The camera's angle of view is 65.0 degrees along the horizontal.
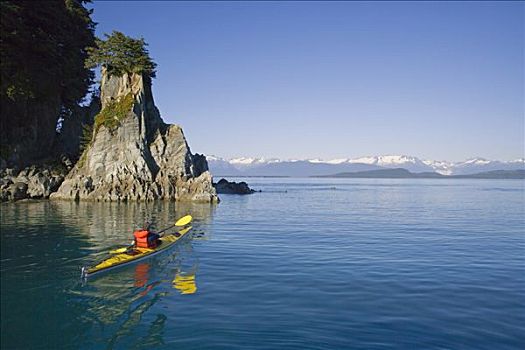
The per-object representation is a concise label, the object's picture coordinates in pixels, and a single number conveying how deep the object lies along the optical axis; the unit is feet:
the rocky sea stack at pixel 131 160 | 196.13
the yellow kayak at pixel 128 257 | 58.18
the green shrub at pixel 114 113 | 202.59
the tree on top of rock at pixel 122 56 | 201.57
